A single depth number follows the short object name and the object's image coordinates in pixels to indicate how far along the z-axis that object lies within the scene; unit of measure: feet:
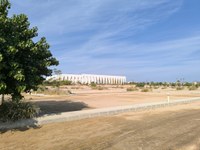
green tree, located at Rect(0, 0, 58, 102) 18.75
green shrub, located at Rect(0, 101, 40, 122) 21.15
